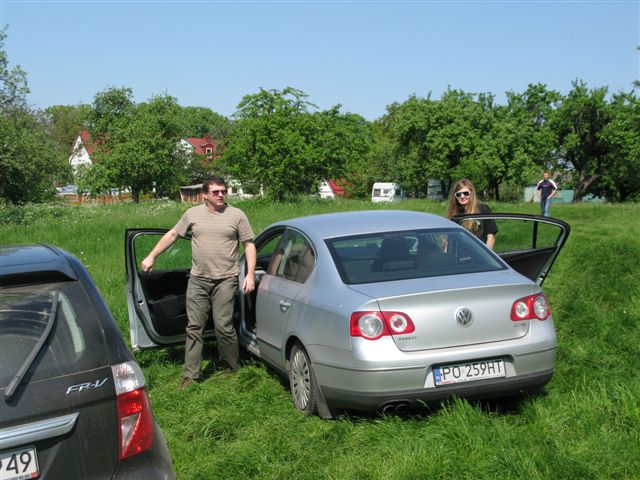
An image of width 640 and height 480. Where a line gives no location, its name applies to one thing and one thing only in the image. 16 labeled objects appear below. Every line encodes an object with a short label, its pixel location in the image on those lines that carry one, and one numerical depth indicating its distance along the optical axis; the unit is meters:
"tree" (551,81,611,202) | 63.06
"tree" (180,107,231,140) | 128.10
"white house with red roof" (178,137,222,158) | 76.32
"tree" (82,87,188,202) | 67.06
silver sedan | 4.88
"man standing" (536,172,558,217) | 25.30
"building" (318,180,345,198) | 107.57
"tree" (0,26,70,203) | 36.12
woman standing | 7.60
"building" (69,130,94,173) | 109.50
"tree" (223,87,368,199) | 40.25
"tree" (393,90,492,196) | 65.62
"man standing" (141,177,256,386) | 6.97
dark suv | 2.79
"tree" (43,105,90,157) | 120.44
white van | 86.71
